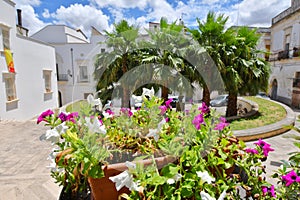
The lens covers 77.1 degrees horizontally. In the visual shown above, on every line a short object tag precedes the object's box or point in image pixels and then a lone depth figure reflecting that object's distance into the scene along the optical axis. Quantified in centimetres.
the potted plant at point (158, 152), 77
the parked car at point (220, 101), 1099
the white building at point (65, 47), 977
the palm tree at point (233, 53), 574
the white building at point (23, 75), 741
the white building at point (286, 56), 1177
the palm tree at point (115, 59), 576
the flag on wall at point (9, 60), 739
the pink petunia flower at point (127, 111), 123
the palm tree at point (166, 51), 532
